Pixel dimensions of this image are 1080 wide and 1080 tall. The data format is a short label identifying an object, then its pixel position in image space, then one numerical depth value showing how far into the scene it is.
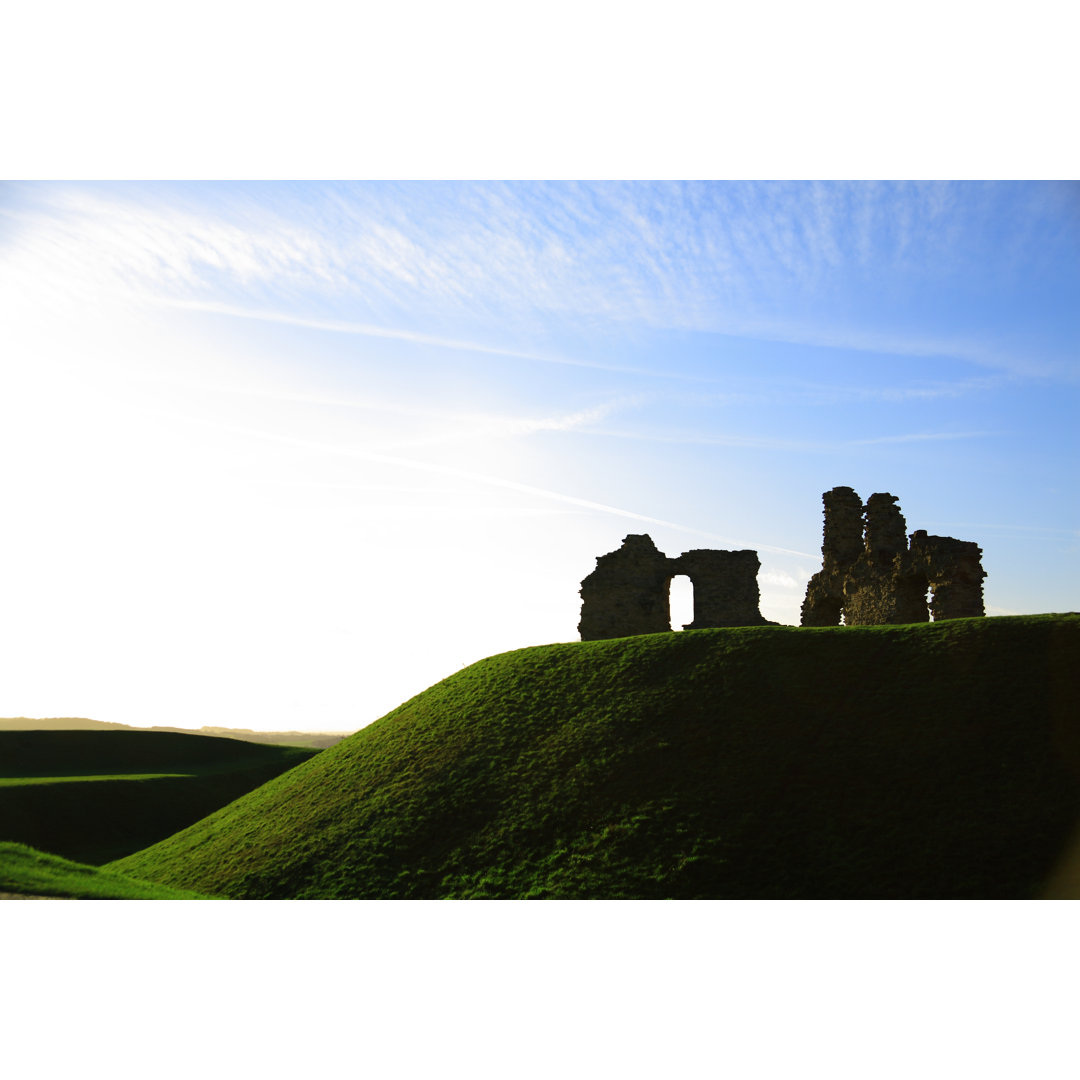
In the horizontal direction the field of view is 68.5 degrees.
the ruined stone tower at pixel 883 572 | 29.02
